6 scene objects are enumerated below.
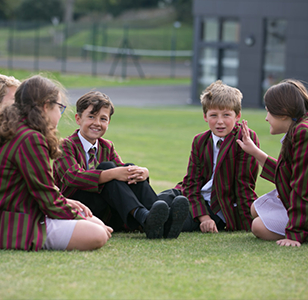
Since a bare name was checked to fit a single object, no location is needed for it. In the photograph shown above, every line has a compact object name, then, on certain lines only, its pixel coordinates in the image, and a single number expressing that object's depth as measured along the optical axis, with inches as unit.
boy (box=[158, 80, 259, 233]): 302.8
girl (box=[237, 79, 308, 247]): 249.8
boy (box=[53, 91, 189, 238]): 263.9
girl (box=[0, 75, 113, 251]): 225.3
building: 1347.2
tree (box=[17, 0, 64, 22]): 3917.3
